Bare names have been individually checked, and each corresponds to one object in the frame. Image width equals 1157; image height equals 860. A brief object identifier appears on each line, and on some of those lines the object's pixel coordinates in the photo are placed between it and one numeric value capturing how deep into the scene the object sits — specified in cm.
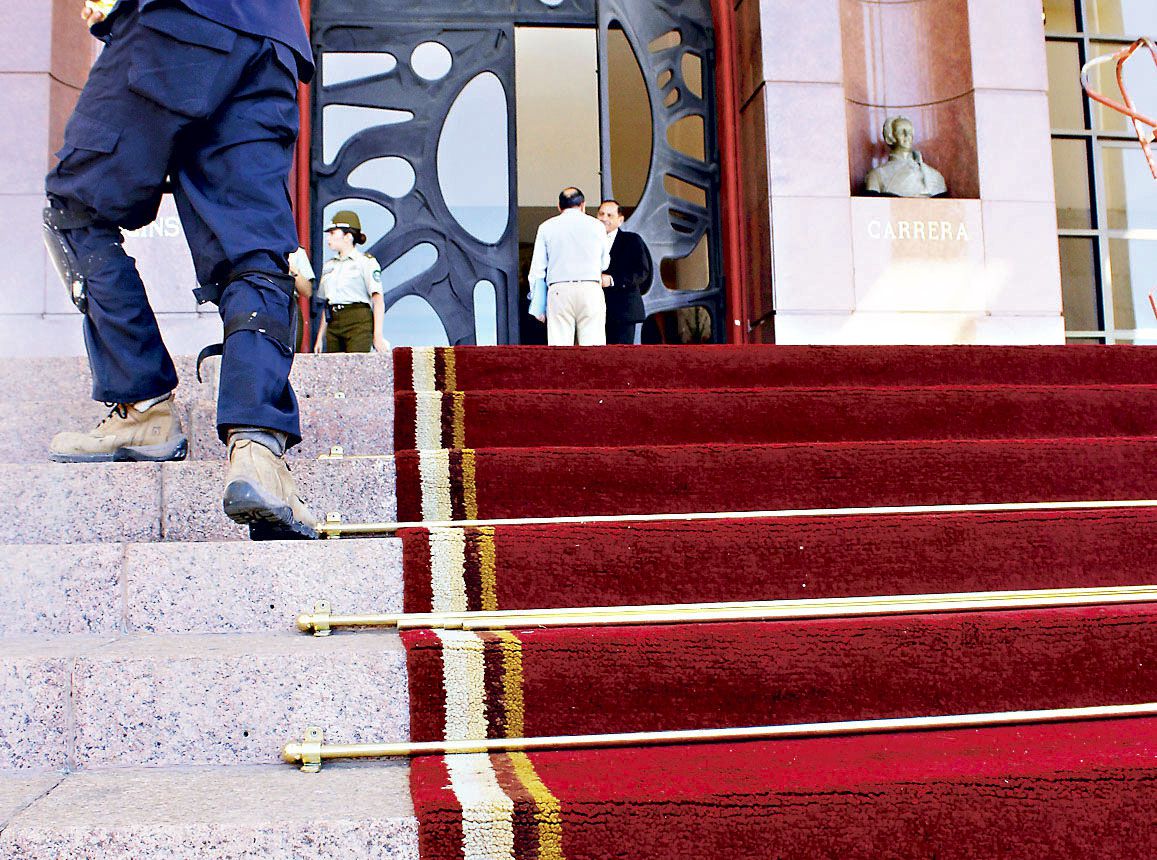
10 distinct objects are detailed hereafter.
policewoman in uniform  655
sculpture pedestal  704
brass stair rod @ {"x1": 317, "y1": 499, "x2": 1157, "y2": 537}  221
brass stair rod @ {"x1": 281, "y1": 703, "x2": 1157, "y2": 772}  172
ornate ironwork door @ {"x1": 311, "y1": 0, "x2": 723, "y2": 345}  765
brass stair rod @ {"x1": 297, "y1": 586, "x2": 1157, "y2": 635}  195
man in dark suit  712
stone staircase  146
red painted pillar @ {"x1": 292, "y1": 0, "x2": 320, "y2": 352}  745
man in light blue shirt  636
